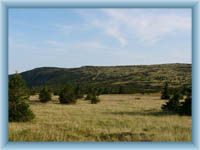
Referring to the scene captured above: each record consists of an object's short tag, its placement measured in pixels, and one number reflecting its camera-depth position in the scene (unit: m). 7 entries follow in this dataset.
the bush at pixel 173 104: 22.91
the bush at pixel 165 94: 40.59
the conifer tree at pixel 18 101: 17.55
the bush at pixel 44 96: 33.25
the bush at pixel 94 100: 33.59
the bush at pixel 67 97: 32.47
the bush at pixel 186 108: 20.43
